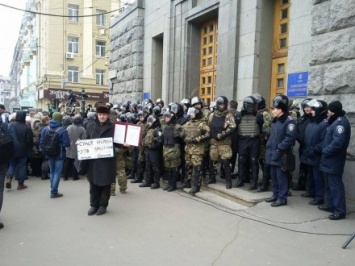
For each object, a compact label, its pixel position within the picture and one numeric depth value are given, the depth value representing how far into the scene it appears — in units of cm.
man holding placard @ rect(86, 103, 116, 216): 546
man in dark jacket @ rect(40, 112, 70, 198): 669
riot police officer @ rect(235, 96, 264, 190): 660
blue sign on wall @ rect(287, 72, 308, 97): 725
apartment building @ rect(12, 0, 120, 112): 3584
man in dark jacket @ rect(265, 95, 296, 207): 558
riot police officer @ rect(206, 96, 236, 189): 665
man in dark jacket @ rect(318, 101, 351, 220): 501
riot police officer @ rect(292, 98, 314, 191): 628
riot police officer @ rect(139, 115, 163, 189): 726
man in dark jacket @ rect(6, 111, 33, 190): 739
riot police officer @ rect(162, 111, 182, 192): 704
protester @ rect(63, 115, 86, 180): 852
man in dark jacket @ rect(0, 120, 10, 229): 511
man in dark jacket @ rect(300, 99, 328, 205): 578
